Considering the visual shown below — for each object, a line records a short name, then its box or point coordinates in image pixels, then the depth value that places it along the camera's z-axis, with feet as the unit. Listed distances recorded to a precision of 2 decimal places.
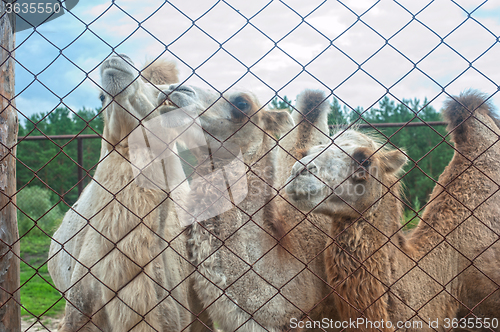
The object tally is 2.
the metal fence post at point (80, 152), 19.67
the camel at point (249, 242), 7.61
